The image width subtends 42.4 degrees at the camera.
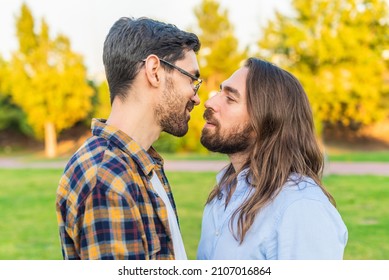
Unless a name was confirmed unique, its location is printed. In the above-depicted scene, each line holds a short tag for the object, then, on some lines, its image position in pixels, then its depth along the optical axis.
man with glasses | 1.45
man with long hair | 1.77
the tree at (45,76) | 22.45
